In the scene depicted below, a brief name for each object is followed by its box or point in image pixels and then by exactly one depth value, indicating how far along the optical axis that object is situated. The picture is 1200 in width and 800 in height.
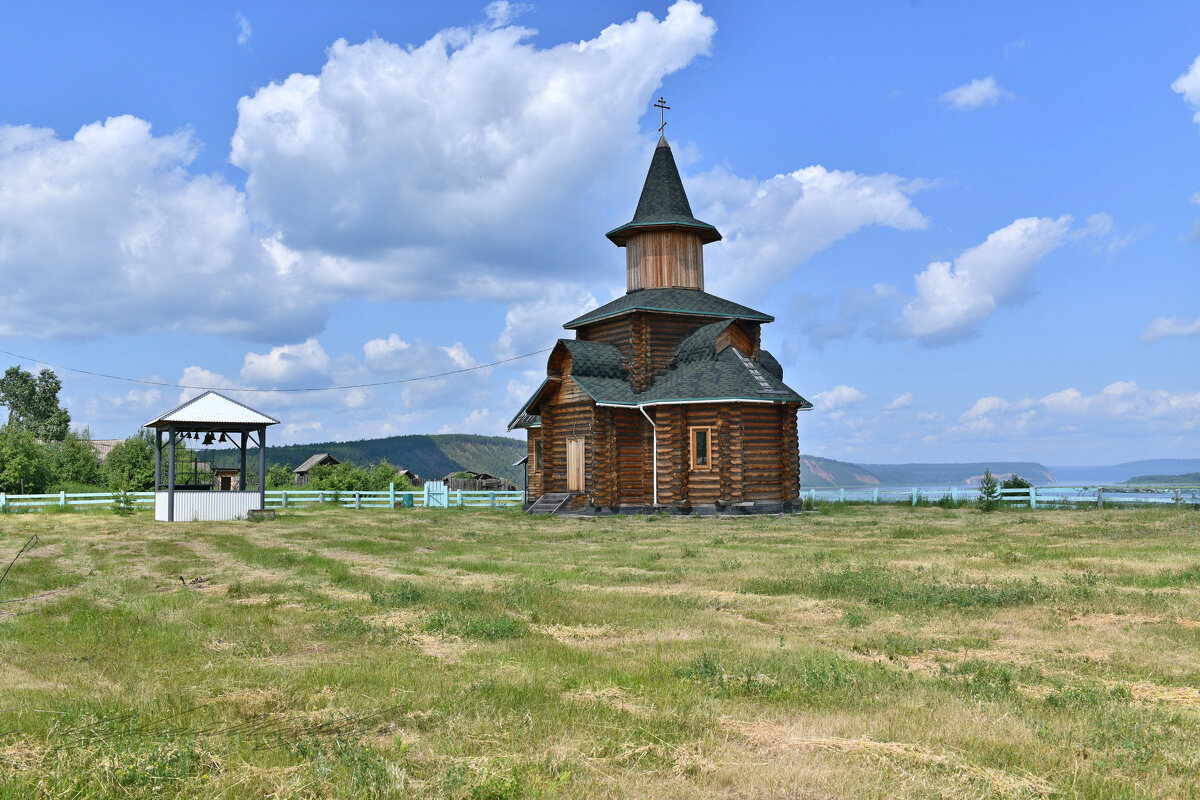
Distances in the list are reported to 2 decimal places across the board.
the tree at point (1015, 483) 40.22
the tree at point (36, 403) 75.19
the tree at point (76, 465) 58.47
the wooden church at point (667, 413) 32.53
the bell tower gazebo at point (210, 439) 32.44
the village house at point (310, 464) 85.06
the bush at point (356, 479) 58.88
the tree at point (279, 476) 68.31
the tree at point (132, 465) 52.28
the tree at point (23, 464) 47.78
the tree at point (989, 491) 34.28
